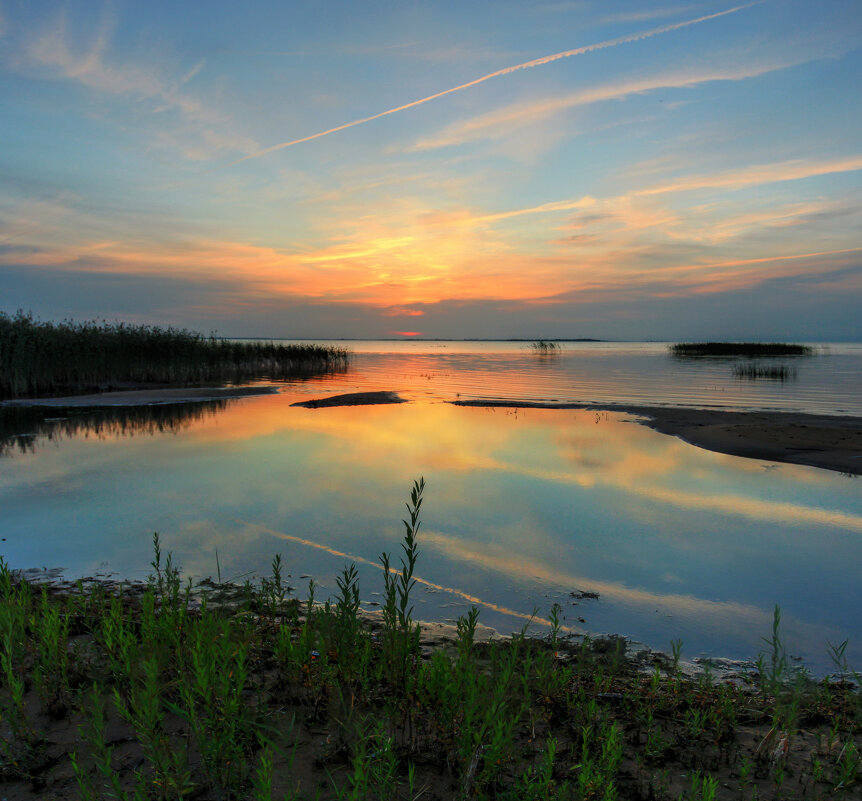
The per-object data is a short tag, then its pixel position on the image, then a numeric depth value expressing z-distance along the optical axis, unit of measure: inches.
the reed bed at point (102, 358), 1067.3
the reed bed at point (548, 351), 3722.0
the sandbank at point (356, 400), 1008.9
